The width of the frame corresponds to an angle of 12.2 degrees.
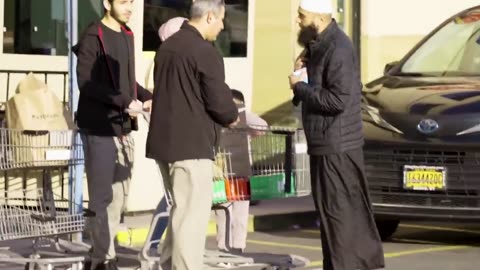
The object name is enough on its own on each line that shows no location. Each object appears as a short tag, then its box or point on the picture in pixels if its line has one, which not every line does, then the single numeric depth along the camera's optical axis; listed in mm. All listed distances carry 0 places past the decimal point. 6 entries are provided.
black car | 18635
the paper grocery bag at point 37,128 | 14061
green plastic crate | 14562
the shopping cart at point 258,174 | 14399
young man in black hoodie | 14819
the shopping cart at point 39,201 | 13899
